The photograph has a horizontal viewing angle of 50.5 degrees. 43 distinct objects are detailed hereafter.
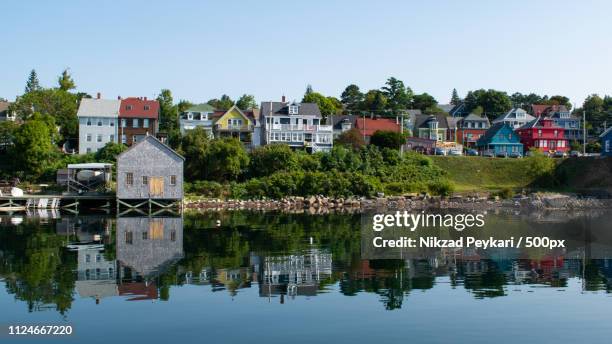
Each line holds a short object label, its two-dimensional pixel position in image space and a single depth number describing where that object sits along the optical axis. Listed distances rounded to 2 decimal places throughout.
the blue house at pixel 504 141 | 95.06
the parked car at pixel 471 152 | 90.88
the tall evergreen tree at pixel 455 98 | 174.12
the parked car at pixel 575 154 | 82.81
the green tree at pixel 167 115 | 91.75
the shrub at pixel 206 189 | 65.44
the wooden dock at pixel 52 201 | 57.59
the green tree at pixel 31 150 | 67.16
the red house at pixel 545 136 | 97.69
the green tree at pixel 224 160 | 68.19
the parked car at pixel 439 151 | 87.06
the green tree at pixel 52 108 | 84.19
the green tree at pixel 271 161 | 70.69
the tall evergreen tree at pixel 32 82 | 129.88
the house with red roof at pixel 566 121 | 101.38
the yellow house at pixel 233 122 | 85.25
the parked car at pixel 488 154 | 92.56
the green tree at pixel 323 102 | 107.75
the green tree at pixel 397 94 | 122.35
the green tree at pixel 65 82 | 101.25
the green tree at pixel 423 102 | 134.38
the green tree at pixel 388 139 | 80.62
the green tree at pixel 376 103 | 116.56
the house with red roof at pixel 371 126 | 89.48
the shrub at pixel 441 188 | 69.50
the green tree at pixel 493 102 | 125.62
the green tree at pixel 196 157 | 68.38
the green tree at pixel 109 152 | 71.00
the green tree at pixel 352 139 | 81.04
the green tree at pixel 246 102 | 119.62
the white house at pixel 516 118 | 107.75
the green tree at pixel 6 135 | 73.75
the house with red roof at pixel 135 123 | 81.88
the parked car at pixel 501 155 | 89.44
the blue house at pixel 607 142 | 82.50
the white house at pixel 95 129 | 80.62
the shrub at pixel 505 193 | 70.12
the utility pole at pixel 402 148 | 79.80
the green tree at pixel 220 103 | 123.32
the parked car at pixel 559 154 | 85.88
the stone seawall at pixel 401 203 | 62.06
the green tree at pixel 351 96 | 128.50
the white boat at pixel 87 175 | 63.25
